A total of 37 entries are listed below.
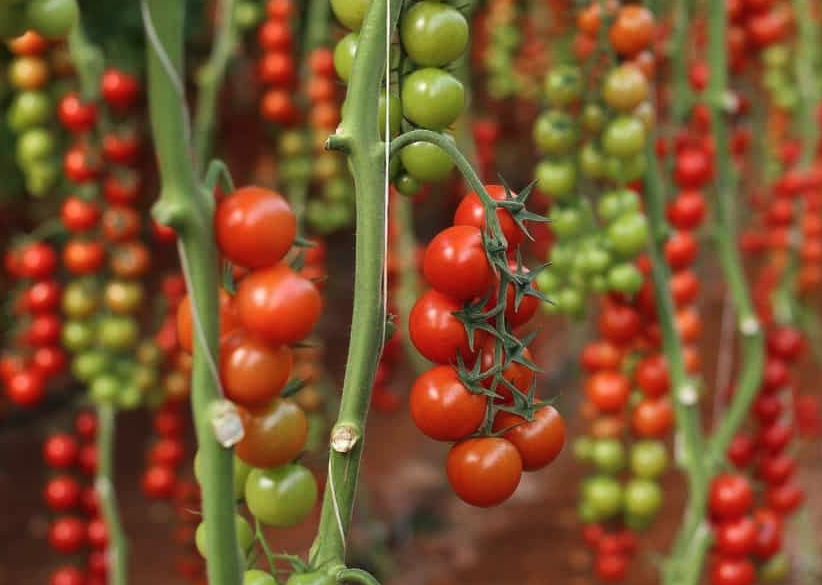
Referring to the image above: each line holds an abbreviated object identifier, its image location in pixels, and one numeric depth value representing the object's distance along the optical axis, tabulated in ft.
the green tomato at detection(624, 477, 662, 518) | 4.49
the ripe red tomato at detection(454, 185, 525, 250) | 3.07
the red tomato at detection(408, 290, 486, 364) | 3.05
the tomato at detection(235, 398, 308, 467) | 2.98
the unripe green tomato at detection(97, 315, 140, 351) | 4.91
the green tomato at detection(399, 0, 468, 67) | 3.12
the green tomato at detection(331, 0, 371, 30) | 3.12
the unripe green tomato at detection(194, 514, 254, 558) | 3.13
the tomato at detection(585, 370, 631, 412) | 4.44
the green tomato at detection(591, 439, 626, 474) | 4.58
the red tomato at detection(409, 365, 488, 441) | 3.04
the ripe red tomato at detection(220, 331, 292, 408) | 2.91
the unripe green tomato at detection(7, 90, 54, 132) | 4.65
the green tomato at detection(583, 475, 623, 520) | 4.57
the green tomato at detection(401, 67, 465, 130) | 3.10
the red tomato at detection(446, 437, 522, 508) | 3.04
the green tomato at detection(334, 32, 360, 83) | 3.17
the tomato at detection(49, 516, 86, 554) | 4.94
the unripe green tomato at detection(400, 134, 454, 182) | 3.10
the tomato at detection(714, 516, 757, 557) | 4.35
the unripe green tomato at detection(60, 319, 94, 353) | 4.90
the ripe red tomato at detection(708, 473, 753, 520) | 4.33
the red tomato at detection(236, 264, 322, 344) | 2.91
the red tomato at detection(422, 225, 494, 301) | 3.01
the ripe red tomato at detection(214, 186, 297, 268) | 2.87
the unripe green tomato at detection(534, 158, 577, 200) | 4.15
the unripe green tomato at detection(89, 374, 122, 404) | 4.89
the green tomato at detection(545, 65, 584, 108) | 4.05
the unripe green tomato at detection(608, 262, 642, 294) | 4.07
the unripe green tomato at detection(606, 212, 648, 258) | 4.01
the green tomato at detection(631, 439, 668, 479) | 4.48
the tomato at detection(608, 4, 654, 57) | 3.96
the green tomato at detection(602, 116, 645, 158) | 3.97
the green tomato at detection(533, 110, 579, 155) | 4.11
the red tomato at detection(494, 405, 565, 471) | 3.09
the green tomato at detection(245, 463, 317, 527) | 3.05
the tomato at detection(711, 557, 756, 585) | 4.36
